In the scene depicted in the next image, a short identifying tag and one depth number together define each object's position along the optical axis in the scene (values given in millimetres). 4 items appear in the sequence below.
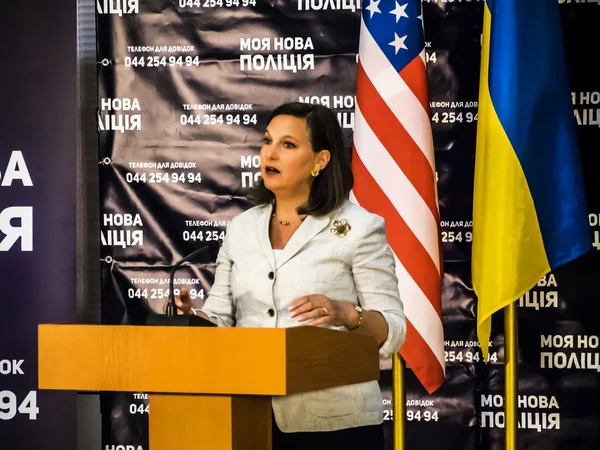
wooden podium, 3362
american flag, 7161
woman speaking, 4465
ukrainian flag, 6937
